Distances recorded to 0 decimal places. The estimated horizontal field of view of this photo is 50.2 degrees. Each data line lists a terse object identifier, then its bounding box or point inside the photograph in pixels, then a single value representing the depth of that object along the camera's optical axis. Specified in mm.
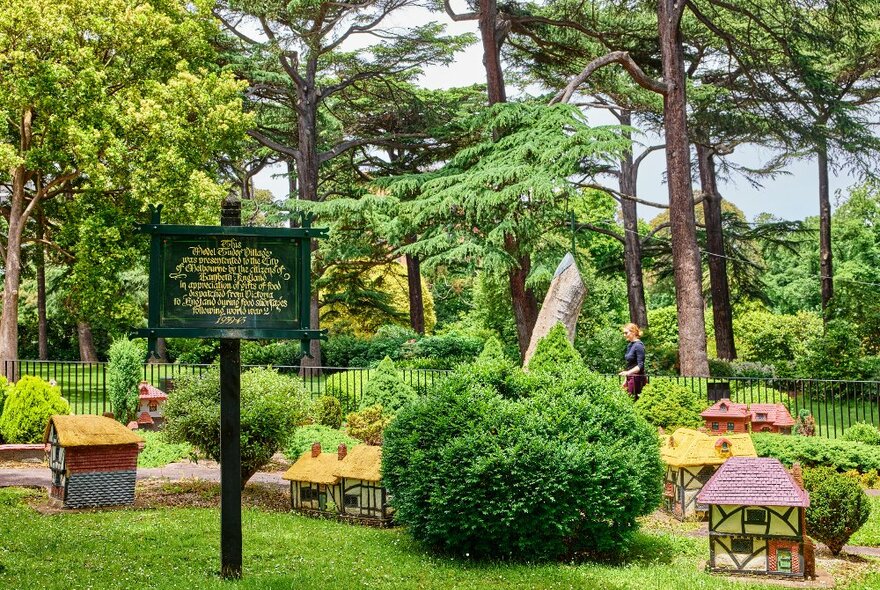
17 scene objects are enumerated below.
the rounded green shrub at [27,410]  15547
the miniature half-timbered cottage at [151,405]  18297
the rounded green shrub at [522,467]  8883
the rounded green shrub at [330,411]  17328
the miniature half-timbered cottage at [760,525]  8664
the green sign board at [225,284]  8453
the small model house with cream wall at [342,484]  10727
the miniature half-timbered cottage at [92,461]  11047
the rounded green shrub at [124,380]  18984
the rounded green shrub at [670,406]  15766
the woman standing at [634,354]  15281
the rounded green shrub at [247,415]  11961
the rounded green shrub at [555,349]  15281
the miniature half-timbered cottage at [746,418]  14930
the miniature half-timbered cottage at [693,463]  11273
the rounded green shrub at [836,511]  9359
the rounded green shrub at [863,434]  15547
